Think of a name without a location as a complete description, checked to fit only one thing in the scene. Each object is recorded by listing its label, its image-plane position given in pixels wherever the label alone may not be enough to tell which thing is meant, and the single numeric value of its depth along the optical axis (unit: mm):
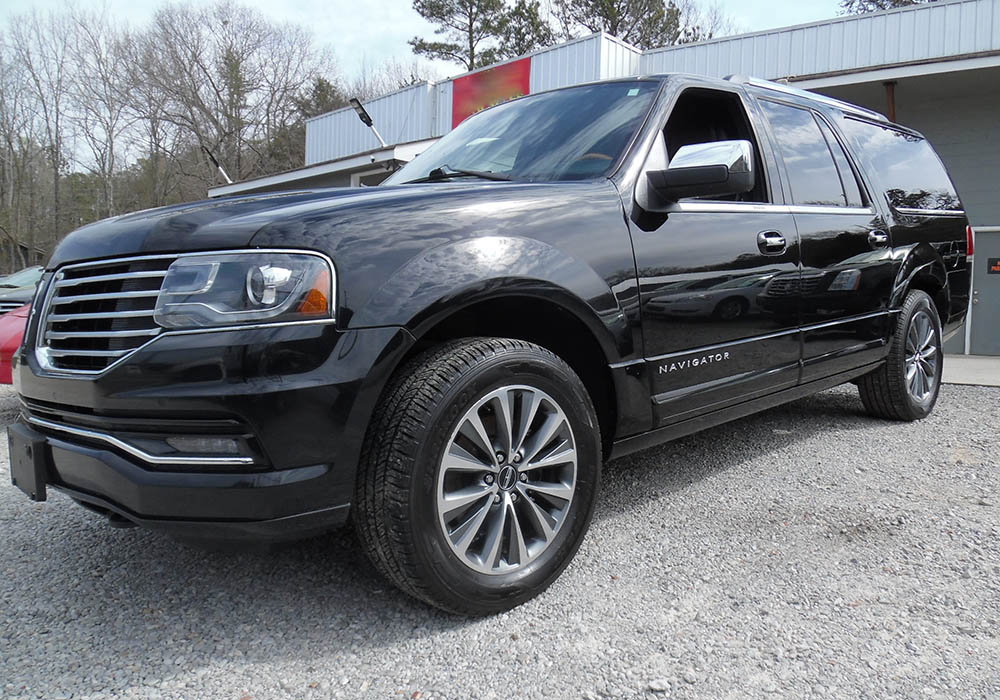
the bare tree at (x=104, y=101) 32500
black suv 1858
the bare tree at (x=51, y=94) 31734
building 9414
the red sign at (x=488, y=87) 14602
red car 4836
